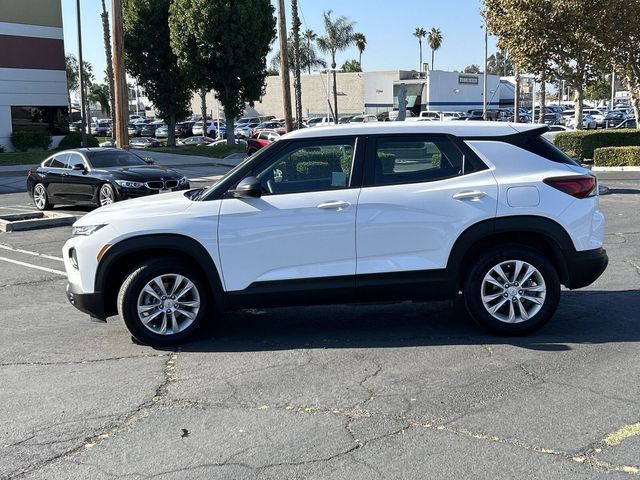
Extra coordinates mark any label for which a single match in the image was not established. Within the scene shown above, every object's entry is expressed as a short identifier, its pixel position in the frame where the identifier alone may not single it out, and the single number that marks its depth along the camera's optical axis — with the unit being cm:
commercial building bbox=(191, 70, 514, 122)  7175
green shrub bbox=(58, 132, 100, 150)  3850
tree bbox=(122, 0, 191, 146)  3834
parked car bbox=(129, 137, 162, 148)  4510
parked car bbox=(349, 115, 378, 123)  4872
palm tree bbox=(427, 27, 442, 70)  11000
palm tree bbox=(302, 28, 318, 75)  8175
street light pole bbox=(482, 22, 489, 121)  4845
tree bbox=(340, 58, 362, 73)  10214
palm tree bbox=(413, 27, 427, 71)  11342
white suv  581
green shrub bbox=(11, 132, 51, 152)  3672
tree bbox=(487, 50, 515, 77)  16238
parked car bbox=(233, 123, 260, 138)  5953
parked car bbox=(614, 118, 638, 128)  4980
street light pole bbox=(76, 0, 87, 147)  4012
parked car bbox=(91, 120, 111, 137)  6749
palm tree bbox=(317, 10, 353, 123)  7556
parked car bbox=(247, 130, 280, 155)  3205
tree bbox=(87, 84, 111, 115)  8877
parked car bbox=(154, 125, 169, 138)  6231
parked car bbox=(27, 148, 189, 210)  1516
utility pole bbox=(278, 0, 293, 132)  2269
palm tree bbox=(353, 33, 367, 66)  9199
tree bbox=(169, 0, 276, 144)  3478
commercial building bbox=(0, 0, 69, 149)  3600
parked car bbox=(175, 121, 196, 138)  6322
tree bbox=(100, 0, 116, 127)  4222
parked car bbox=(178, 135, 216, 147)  4831
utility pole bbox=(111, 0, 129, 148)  1803
